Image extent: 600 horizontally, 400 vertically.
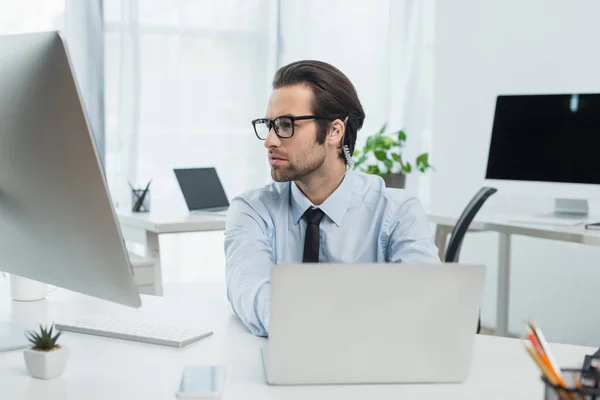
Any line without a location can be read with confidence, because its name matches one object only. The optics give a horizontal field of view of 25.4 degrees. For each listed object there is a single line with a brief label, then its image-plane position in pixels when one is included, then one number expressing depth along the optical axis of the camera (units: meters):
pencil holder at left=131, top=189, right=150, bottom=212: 5.05
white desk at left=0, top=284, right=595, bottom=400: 2.15
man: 2.94
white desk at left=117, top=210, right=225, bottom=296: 4.52
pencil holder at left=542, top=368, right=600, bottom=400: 1.80
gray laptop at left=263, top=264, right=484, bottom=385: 2.10
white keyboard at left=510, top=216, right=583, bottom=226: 4.45
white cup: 2.79
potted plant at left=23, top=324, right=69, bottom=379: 2.20
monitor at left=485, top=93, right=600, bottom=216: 4.75
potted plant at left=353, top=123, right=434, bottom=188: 5.82
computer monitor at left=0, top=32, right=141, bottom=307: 2.03
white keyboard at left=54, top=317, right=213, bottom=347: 2.42
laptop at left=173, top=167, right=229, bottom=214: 5.07
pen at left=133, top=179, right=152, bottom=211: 5.05
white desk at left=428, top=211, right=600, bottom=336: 4.16
